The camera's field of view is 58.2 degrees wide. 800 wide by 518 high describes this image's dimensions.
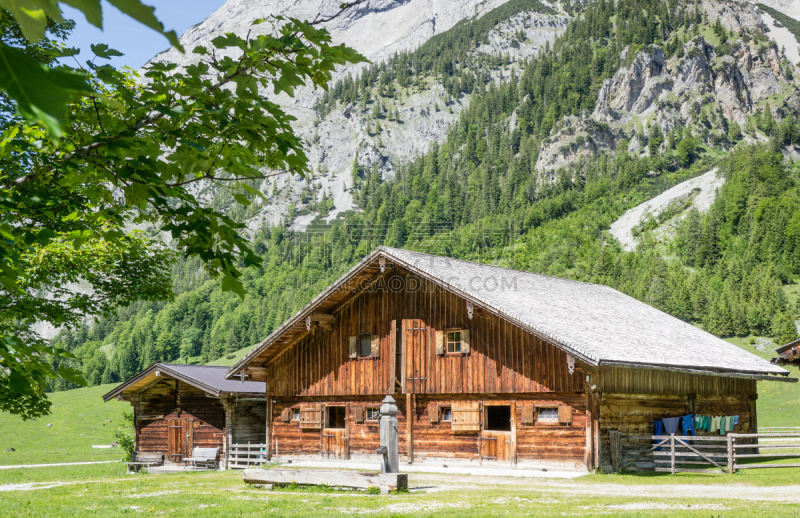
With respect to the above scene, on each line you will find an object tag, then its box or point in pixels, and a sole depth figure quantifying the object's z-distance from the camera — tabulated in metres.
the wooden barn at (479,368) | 23.11
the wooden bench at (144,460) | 31.16
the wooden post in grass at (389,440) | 17.05
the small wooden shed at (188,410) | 31.55
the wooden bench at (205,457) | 30.77
